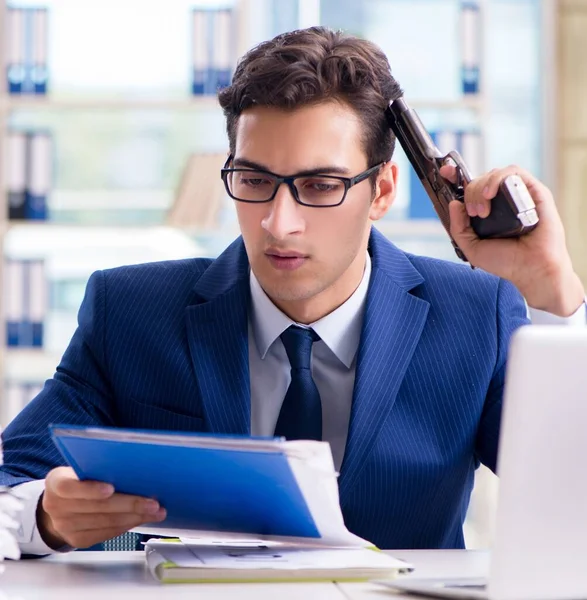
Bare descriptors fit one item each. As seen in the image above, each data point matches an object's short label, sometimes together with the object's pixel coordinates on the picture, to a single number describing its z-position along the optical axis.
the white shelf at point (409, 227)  6.91
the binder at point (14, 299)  6.75
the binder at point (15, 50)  6.73
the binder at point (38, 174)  6.78
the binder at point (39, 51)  6.76
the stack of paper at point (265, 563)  2.24
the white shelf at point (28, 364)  6.75
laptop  1.70
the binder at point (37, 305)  6.78
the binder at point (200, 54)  6.86
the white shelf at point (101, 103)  6.79
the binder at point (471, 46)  6.96
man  3.15
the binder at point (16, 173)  6.76
